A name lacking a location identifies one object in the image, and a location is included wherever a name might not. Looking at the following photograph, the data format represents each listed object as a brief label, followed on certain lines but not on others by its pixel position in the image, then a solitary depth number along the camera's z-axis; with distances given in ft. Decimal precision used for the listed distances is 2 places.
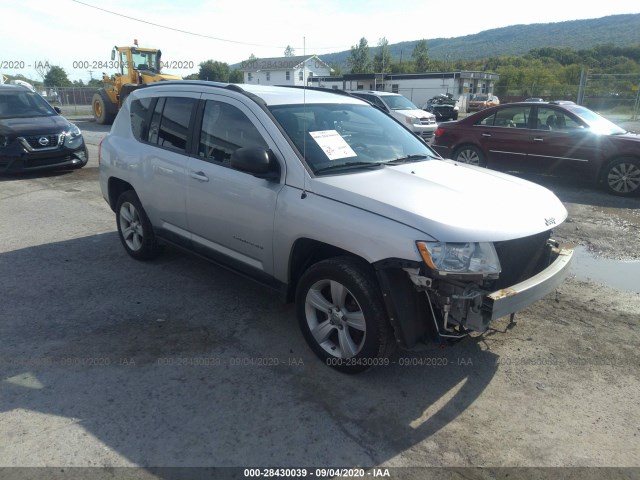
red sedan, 28.02
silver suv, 9.52
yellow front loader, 67.56
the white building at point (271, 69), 205.05
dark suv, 32.17
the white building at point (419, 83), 164.66
